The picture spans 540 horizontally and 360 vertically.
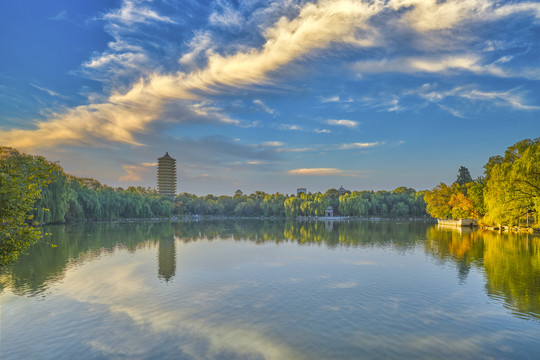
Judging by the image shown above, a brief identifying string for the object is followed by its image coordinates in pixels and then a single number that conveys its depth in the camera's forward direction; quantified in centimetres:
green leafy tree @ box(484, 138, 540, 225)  3161
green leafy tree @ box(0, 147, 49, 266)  788
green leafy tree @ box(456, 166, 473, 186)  7819
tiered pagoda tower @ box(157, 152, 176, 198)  14010
